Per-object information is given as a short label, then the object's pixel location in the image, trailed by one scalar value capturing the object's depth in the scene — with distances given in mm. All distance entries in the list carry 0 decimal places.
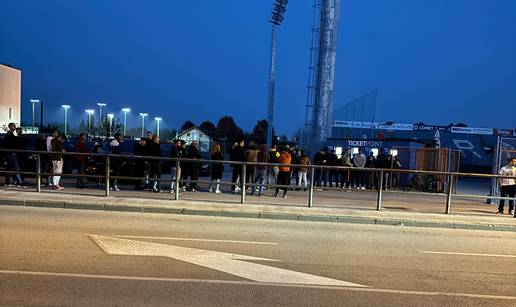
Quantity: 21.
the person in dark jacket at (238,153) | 15633
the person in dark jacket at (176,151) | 14922
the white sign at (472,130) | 53094
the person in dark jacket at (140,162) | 14680
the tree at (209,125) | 101025
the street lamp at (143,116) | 57500
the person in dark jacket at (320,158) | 18545
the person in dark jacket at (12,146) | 14023
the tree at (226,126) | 104375
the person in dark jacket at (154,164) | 14289
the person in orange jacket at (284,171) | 14891
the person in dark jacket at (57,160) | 13664
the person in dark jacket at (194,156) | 15086
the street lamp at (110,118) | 80031
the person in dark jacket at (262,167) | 15047
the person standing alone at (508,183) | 13805
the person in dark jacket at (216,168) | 14973
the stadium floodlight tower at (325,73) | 25266
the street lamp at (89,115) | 64438
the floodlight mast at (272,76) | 32500
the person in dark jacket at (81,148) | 14805
